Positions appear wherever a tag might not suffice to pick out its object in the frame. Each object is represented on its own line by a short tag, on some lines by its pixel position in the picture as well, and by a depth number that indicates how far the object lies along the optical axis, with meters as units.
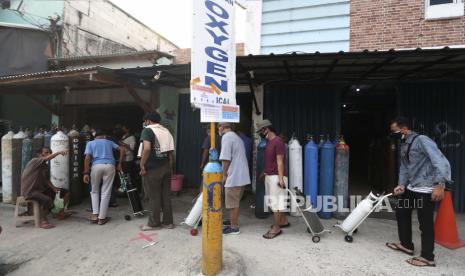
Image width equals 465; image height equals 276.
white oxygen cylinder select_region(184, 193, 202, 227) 4.84
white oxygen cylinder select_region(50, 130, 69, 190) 6.27
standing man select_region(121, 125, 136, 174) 6.66
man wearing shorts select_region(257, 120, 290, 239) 4.64
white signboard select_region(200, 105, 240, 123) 3.23
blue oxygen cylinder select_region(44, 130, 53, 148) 6.74
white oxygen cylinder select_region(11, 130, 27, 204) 6.80
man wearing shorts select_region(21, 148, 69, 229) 5.20
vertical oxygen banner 3.15
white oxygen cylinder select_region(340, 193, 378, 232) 4.41
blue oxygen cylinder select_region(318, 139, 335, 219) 5.62
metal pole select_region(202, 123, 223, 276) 3.38
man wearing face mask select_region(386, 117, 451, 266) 3.57
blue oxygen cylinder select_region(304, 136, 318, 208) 5.66
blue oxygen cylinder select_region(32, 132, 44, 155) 6.75
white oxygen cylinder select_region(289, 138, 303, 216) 5.73
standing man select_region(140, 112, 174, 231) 4.81
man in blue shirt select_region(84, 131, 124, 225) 5.41
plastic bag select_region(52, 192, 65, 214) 5.69
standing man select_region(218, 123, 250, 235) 4.63
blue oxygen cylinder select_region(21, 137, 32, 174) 6.70
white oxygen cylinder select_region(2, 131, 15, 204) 6.79
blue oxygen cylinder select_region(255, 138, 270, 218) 5.77
